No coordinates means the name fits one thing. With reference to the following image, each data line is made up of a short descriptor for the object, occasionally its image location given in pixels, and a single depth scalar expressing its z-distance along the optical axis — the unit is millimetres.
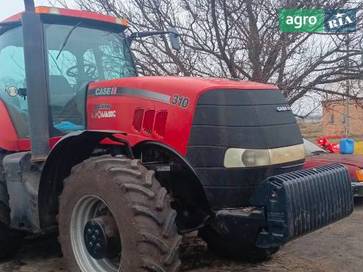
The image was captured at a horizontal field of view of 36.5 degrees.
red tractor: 3939
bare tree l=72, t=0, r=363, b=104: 9820
